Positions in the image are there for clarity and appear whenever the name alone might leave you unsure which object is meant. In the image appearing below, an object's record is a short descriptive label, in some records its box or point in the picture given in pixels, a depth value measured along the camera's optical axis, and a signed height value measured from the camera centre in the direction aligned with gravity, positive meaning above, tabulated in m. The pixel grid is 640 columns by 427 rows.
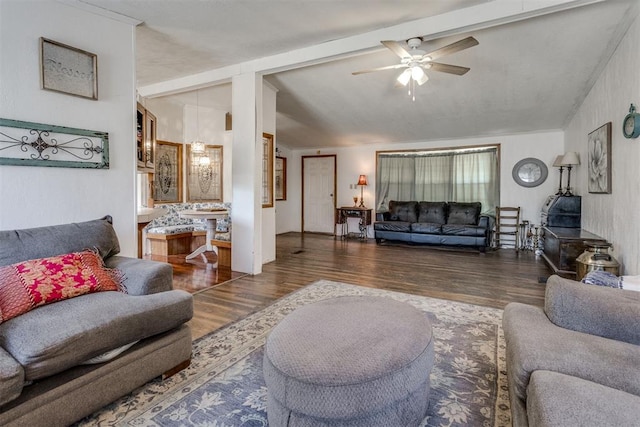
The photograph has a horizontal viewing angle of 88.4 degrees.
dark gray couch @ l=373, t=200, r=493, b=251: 6.14 -0.45
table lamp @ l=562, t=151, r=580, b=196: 5.01 +0.65
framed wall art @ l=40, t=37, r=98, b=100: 2.52 +1.04
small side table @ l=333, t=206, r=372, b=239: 7.68 -0.35
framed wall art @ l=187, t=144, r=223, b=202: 6.41 +0.50
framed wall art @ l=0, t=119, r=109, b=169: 2.35 +0.42
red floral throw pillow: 1.68 -0.46
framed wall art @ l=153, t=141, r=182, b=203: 5.95 +0.49
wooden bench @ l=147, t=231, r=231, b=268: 5.47 -0.75
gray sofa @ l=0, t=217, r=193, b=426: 1.38 -0.66
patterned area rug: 1.63 -1.06
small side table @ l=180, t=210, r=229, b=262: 4.76 -0.37
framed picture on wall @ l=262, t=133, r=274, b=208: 5.12 +0.45
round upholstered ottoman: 1.30 -0.70
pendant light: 6.11 +1.07
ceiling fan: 3.04 +1.35
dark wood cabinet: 3.72 -0.55
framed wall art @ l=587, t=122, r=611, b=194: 3.41 +0.48
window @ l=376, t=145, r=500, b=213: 6.75 +0.55
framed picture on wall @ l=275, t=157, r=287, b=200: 8.33 +0.59
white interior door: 8.49 +0.20
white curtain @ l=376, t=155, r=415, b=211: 7.55 +0.49
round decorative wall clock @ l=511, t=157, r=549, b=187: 6.27 +0.57
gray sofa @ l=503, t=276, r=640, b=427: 1.02 -0.63
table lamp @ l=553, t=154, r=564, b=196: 5.34 +0.63
